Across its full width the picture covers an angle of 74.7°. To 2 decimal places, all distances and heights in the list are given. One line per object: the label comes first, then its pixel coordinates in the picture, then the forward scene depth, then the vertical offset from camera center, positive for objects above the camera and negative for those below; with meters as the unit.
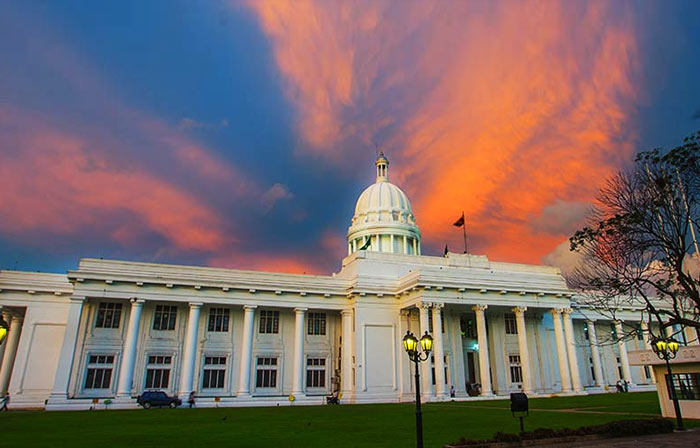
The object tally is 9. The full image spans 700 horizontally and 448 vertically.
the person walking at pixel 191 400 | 37.91 -1.47
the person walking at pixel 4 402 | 35.83 -1.64
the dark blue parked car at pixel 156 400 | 36.91 -1.44
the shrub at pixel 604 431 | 14.64 -1.59
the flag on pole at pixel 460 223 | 54.94 +18.23
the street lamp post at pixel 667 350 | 19.85 +1.40
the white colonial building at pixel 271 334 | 39.94 +4.34
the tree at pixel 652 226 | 20.38 +7.07
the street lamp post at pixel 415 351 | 13.04 +1.04
